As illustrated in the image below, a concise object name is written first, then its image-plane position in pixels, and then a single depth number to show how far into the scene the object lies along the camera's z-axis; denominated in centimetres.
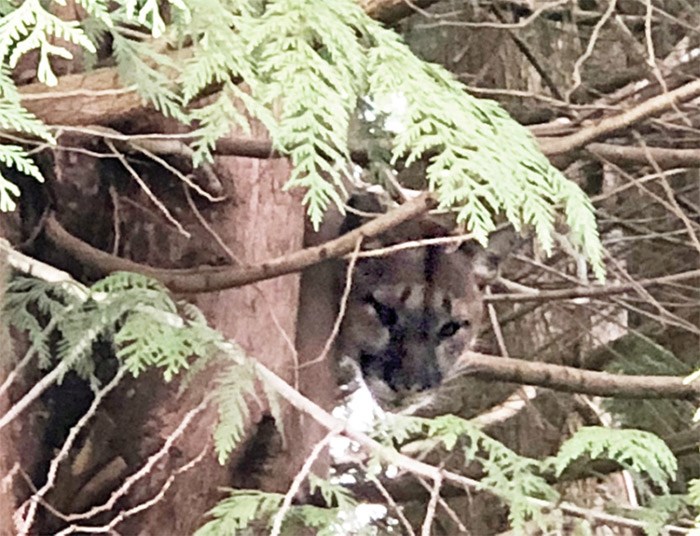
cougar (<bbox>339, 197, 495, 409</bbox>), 344
